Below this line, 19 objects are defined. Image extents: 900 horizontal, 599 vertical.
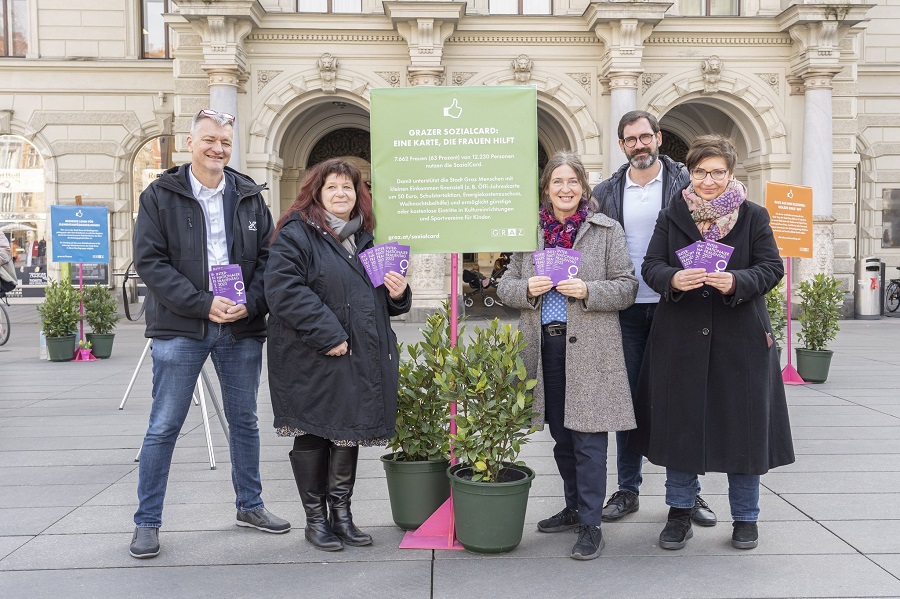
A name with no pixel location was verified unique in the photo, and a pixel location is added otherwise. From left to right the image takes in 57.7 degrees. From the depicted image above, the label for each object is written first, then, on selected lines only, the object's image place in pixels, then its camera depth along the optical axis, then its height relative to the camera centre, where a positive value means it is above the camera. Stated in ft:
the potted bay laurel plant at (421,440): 13.92 -3.03
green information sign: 13.08 +1.55
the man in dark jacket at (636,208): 14.78 +1.03
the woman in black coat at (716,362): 13.00 -1.58
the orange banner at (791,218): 30.66 +1.76
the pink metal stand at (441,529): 13.41 -4.45
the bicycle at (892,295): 61.82 -2.28
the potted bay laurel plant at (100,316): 37.86 -2.53
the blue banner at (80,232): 38.22 +1.41
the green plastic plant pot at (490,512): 12.78 -3.93
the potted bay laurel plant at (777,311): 29.71 -1.71
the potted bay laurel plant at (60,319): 36.99 -2.58
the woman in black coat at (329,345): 12.81 -1.30
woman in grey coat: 13.10 -1.12
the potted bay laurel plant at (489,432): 12.80 -2.67
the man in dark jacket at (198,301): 13.23 -0.63
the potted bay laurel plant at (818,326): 29.99 -2.28
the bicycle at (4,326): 42.63 -3.38
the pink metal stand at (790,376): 30.19 -4.14
